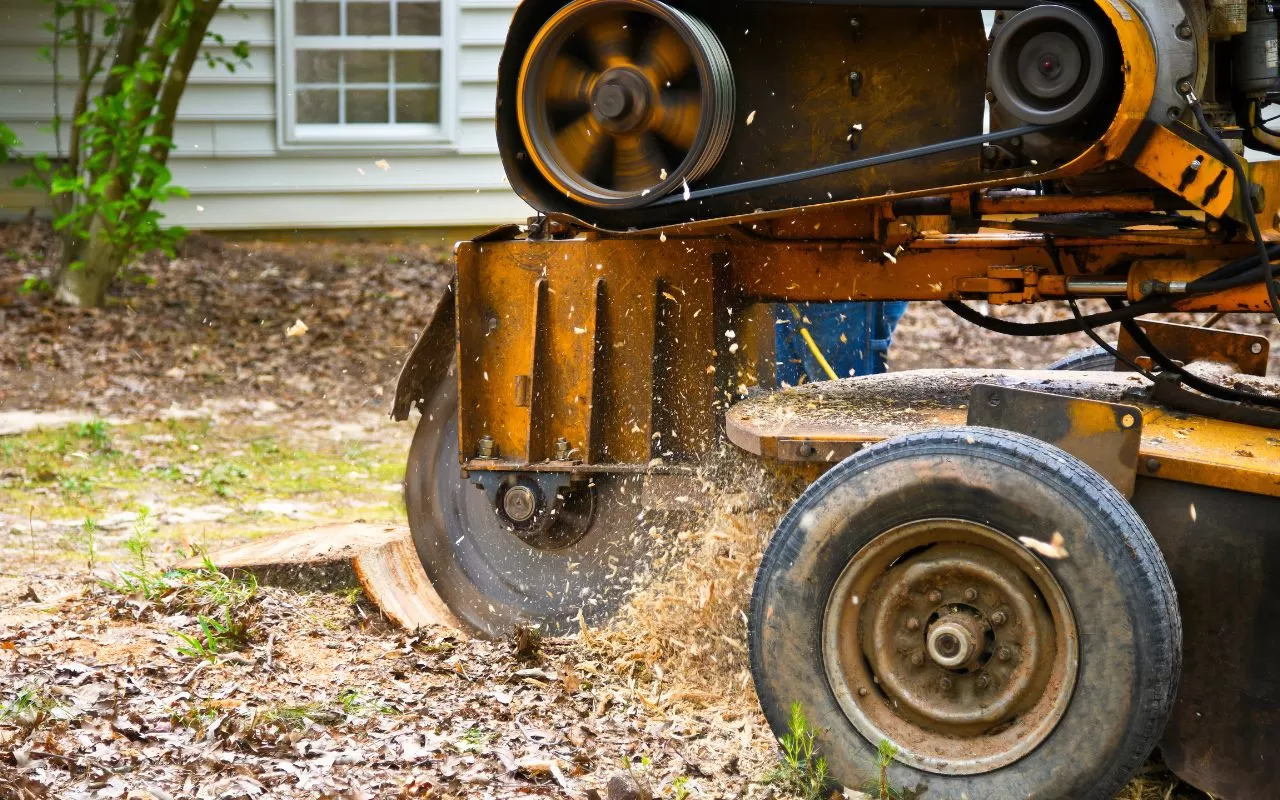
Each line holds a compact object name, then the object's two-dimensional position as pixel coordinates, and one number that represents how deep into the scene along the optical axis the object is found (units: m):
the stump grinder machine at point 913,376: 6.42
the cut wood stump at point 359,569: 10.05
